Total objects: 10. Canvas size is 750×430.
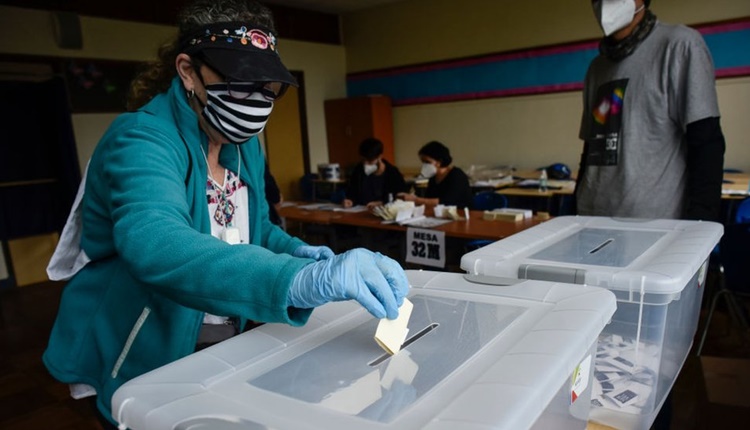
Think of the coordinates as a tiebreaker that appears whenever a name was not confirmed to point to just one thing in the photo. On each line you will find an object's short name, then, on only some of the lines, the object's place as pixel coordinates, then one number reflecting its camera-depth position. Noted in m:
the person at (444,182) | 3.88
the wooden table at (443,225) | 2.89
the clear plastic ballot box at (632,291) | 0.81
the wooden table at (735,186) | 3.70
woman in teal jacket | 0.61
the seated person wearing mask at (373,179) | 4.54
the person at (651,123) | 1.49
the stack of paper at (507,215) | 3.12
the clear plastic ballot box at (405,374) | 0.48
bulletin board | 4.96
